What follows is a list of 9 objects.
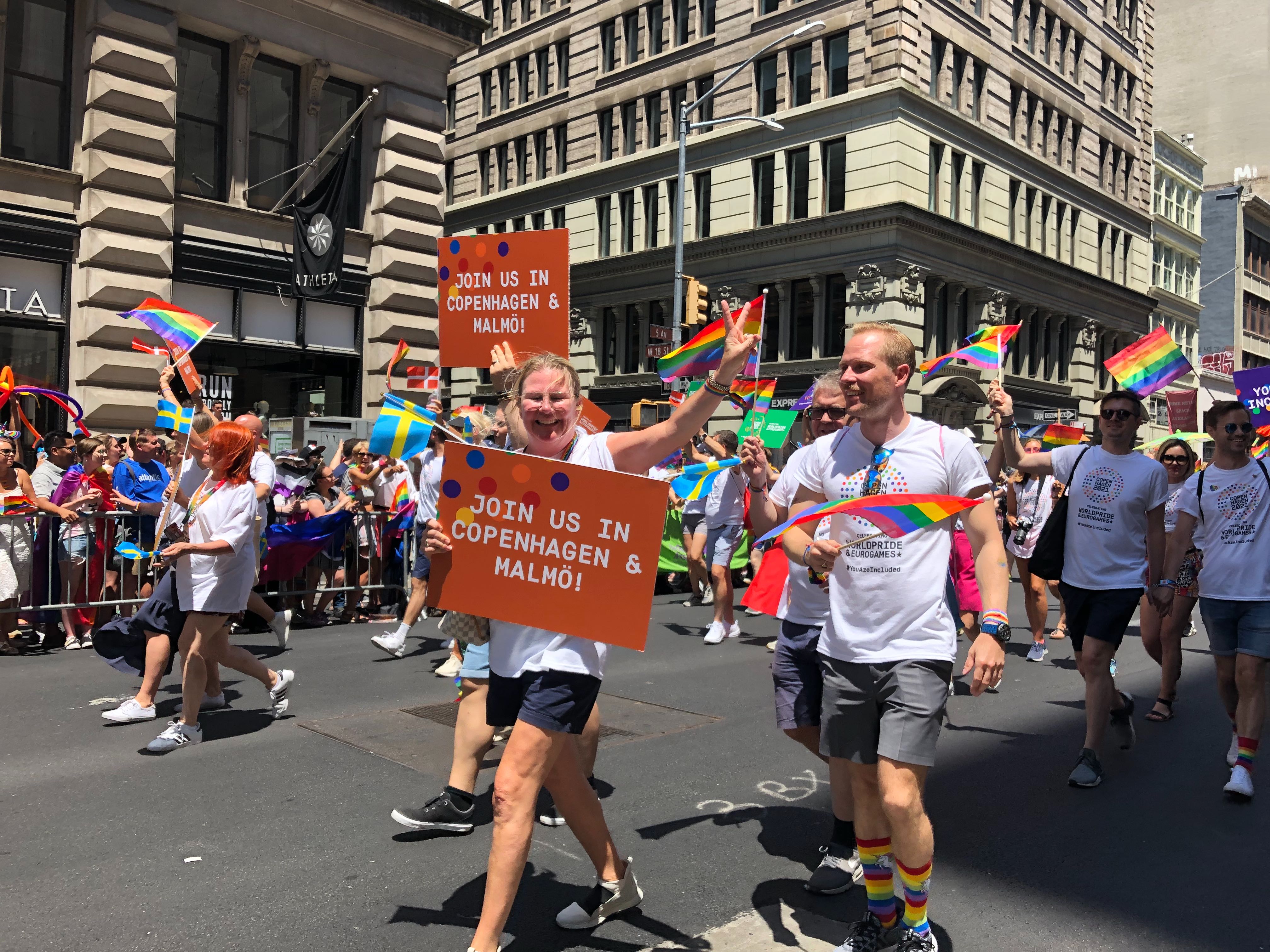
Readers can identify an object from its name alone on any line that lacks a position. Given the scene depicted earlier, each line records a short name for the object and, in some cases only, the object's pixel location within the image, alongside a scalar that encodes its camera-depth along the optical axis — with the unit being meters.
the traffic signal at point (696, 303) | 18.30
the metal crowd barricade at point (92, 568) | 9.41
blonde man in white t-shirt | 3.43
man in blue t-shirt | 10.30
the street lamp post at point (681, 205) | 22.38
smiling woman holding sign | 3.38
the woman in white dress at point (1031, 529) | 10.07
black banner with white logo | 17.64
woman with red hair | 6.19
